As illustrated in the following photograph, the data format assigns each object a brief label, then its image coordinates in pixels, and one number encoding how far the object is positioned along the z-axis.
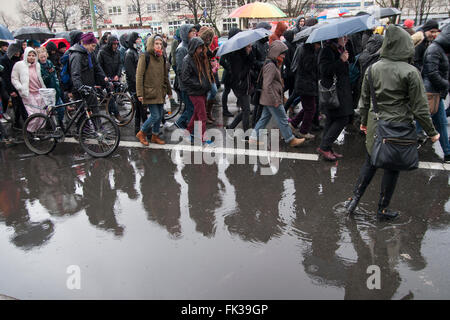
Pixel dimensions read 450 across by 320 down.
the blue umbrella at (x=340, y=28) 5.19
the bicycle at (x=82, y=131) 6.54
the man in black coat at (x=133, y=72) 7.32
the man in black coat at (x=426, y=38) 6.51
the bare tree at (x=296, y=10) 38.42
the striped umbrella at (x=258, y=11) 9.91
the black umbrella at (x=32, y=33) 15.91
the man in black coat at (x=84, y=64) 6.79
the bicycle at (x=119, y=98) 8.45
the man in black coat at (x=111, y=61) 8.62
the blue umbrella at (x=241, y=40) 6.29
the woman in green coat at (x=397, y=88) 3.55
